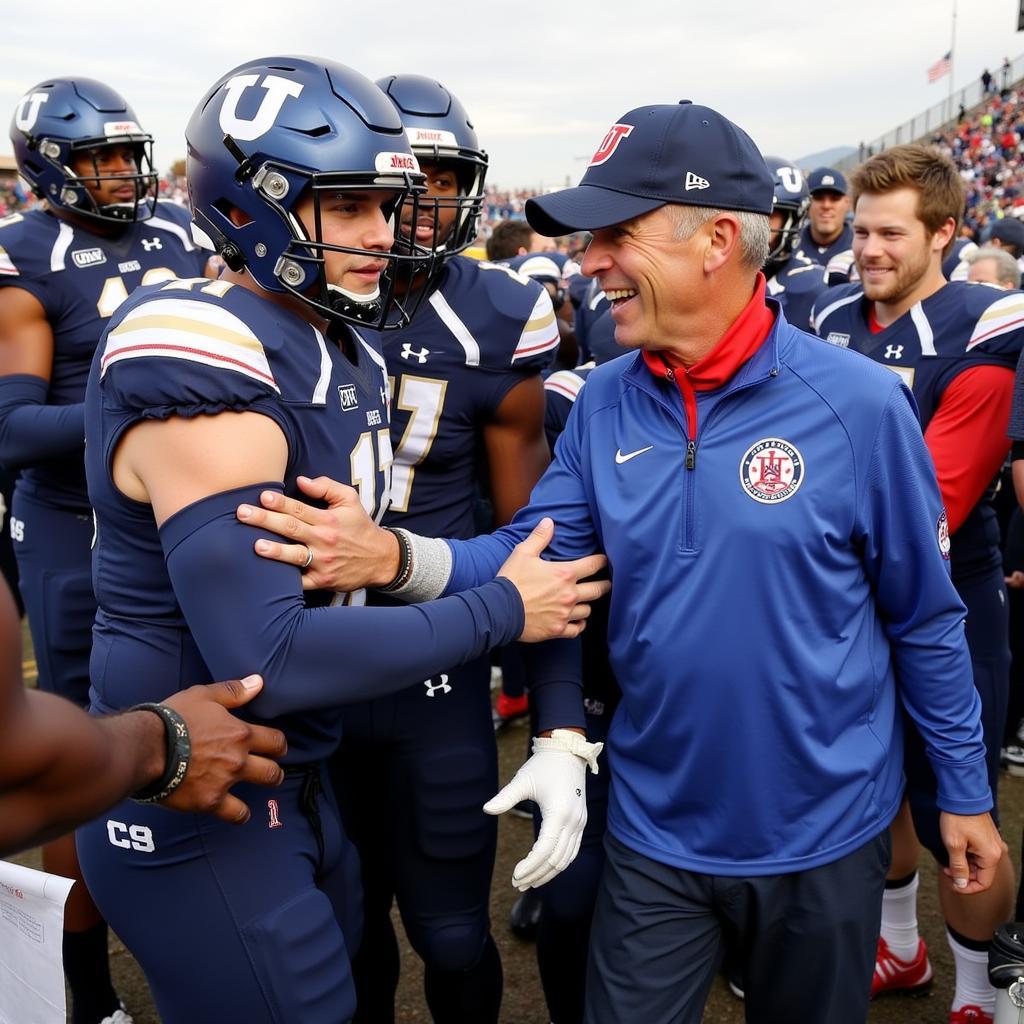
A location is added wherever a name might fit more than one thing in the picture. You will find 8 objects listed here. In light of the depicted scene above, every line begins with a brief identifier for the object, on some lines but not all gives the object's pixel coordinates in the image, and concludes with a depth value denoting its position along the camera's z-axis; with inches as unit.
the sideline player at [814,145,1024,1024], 109.4
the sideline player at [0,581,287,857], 45.5
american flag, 1337.4
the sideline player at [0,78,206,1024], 115.0
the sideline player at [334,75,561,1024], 95.8
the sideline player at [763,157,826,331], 179.3
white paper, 63.1
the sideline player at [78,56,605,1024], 62.4
